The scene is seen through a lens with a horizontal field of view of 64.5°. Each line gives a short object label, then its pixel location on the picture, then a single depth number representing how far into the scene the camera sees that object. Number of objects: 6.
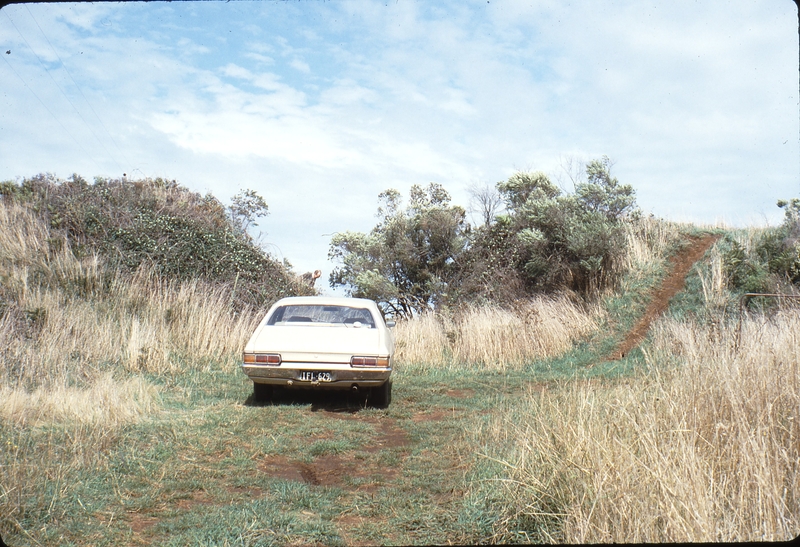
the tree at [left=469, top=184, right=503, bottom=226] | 23.83
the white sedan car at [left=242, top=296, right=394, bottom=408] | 8.62
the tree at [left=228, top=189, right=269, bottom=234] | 20.06
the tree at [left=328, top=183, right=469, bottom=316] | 22.42
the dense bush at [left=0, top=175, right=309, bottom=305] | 15.79
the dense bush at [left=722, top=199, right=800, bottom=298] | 15.81
